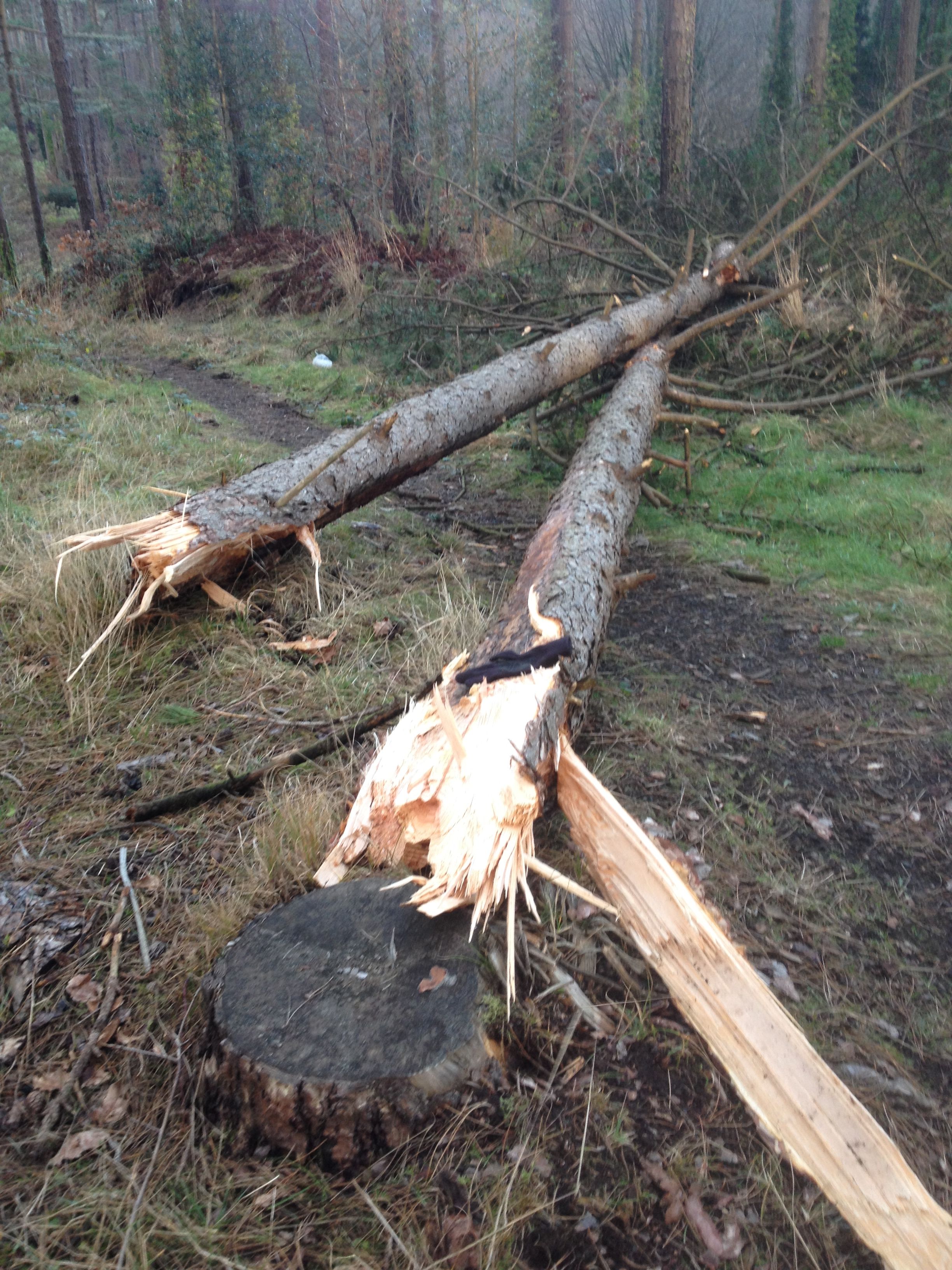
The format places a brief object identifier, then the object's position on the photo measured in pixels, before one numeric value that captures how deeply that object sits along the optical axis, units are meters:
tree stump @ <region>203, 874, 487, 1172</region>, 1.55
